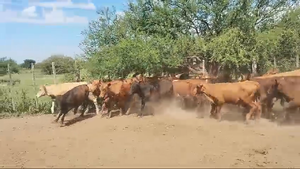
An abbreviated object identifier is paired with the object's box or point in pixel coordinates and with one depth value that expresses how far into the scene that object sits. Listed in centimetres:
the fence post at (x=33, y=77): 1542
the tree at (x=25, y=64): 4942
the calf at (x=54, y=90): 1468
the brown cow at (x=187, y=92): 1277
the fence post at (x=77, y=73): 1717
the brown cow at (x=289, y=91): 1112
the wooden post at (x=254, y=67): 1754
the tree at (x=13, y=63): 3503
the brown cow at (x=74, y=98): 1269
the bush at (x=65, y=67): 1777
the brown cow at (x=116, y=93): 1299
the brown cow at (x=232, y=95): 1120
